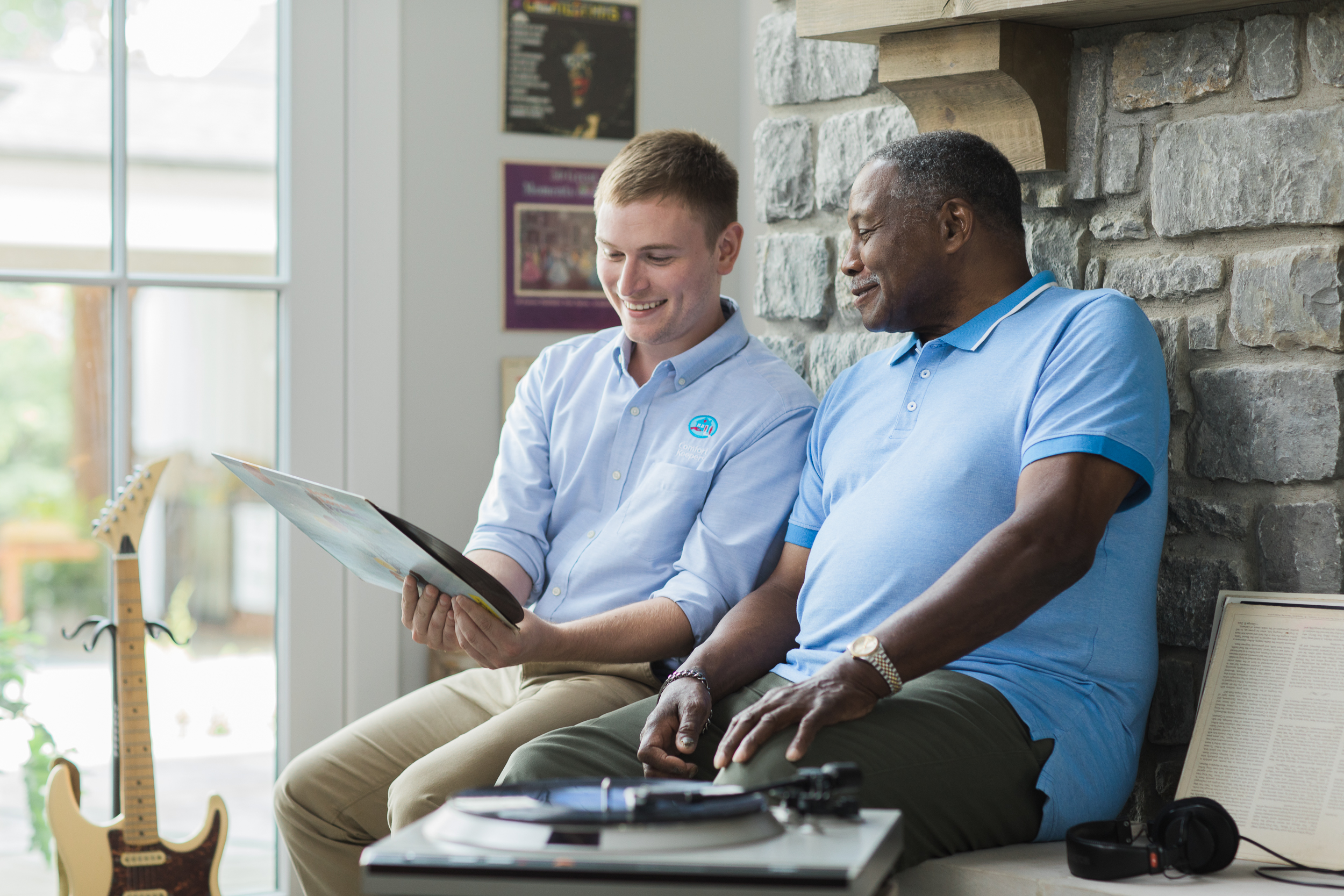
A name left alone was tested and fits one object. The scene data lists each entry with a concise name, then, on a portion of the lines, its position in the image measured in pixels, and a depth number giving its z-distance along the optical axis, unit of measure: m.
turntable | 3.32
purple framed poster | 5.45
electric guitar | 4.21
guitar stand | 4.30
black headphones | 3.70
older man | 3.79
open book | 3.82
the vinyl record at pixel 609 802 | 3.39
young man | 4.24
